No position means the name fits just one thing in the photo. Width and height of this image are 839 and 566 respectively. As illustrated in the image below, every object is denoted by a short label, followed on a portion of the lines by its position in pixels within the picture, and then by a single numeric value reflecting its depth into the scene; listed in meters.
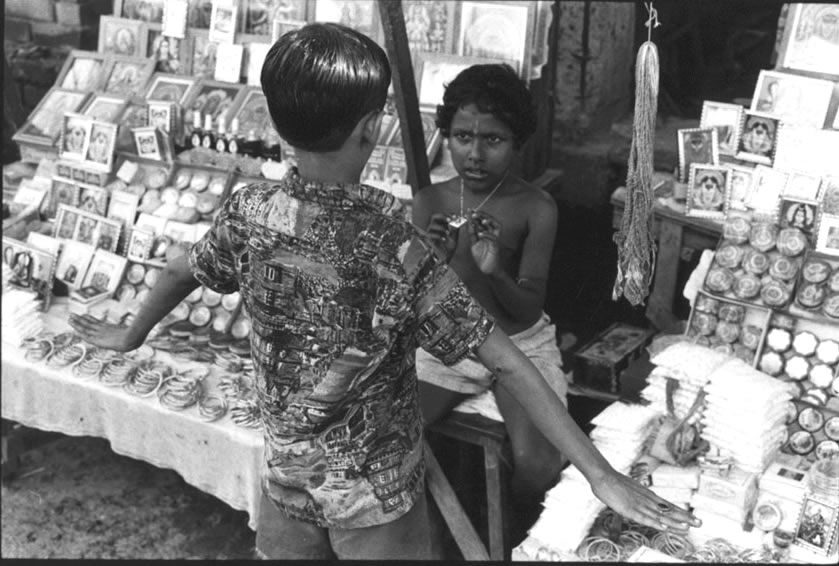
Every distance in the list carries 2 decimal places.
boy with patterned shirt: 1.95
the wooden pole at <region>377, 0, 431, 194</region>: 2.93
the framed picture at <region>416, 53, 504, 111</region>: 4.00
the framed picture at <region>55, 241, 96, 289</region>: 4.35
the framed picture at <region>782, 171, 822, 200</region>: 3.19
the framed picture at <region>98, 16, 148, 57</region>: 4.67
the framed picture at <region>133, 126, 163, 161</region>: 4.46
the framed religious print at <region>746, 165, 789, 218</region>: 3.31
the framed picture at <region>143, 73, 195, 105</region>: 4.54
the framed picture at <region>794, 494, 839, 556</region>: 2.77
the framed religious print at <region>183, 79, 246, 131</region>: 4.44
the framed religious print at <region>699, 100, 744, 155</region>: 3.45
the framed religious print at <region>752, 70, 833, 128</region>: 3.19
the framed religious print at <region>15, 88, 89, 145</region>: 4.74
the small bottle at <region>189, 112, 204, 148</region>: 4.40
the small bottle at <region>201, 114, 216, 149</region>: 4.37
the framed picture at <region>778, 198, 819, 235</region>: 3.19
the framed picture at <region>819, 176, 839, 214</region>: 3.11
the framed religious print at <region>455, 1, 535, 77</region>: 3.89
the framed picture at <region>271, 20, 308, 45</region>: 4.25
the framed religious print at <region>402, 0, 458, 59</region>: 4.05
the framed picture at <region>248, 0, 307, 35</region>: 4.29
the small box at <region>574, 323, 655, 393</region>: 3.70
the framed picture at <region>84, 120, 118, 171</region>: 4.48
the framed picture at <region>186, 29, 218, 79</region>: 4.56
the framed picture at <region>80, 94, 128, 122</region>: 4.57
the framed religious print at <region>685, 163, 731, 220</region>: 3.49
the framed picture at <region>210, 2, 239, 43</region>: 4.37
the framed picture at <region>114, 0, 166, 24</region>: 4.60
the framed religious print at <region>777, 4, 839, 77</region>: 3.11
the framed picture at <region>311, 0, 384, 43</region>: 4.15
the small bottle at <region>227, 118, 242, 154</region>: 4.30
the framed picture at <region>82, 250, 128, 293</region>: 4.32
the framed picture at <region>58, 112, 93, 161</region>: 4.54
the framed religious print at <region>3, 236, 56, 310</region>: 4.25
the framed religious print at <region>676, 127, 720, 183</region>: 3.51
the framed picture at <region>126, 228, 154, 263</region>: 4.33
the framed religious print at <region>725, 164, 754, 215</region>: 3.44
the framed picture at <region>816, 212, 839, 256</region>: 3.12
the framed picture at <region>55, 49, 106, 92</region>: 4.79
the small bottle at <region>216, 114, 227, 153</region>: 4.34
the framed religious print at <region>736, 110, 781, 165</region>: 3.33
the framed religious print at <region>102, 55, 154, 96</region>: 4.66
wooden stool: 3.15
